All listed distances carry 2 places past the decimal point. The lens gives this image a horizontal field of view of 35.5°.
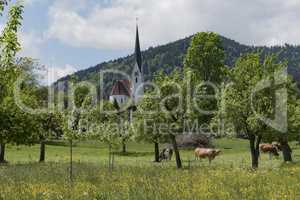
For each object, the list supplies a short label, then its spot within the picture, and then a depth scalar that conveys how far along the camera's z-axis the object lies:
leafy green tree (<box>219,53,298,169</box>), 34.94
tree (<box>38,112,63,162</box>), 48.31
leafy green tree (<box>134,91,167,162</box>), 39.56
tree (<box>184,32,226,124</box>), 75.06
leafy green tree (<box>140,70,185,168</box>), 38.50
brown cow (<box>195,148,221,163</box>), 44.78
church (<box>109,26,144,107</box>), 173.75
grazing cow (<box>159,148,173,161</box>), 52.31
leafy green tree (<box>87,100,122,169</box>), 31.38
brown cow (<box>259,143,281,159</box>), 50.69
